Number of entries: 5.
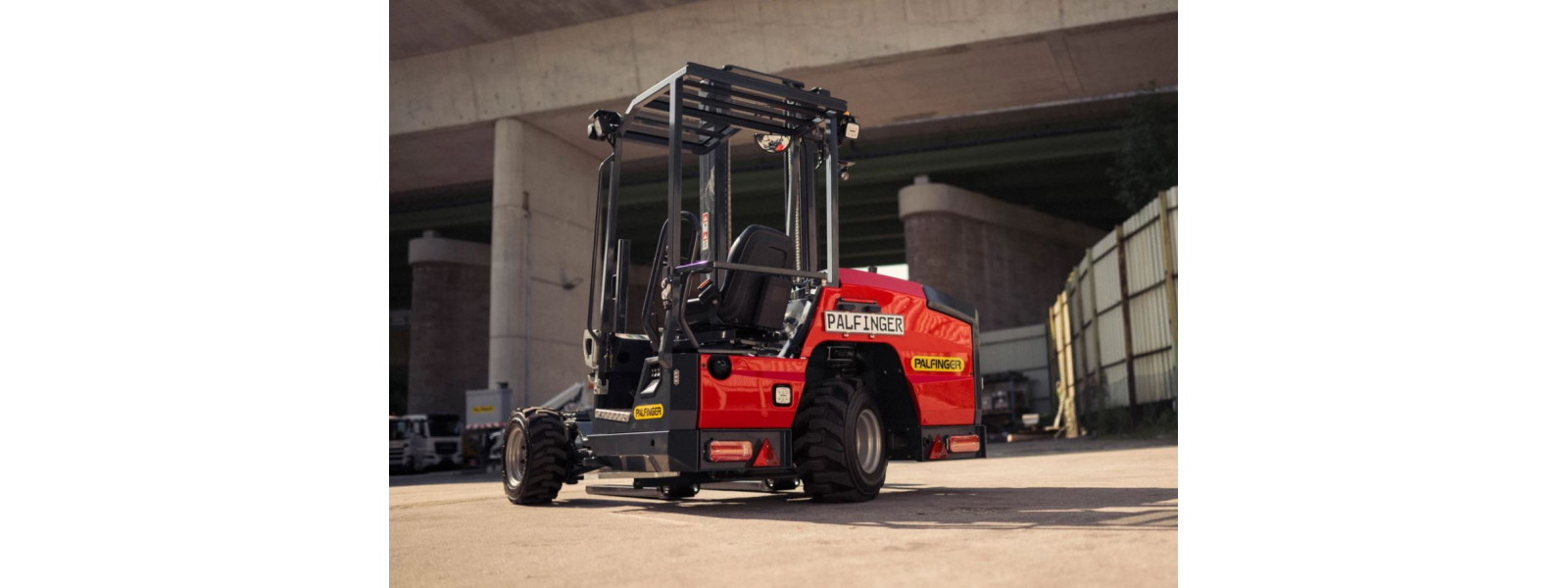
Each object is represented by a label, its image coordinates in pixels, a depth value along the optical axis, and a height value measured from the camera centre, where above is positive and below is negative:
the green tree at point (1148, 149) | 26.59 +5.14
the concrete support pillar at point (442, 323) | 41.53 +1.69
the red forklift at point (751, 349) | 7.43 +0.13
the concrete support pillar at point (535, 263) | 27.12 +2.64
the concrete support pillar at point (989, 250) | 35.69 +3.85
